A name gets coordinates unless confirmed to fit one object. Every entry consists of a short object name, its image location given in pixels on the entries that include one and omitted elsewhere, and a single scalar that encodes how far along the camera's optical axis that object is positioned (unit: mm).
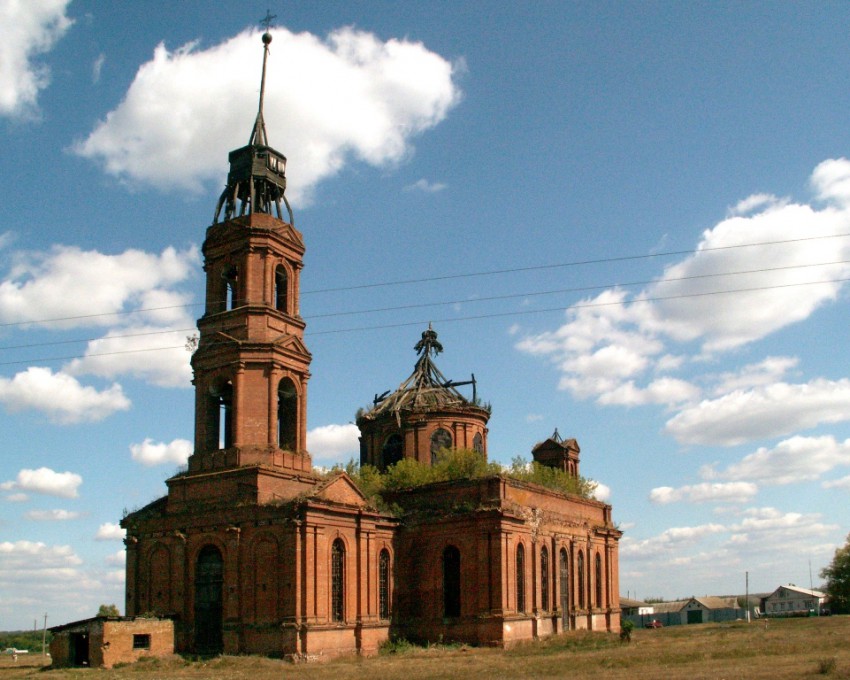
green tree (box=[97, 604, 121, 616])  54166
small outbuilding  31141
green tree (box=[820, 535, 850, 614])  83625
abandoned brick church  32969
